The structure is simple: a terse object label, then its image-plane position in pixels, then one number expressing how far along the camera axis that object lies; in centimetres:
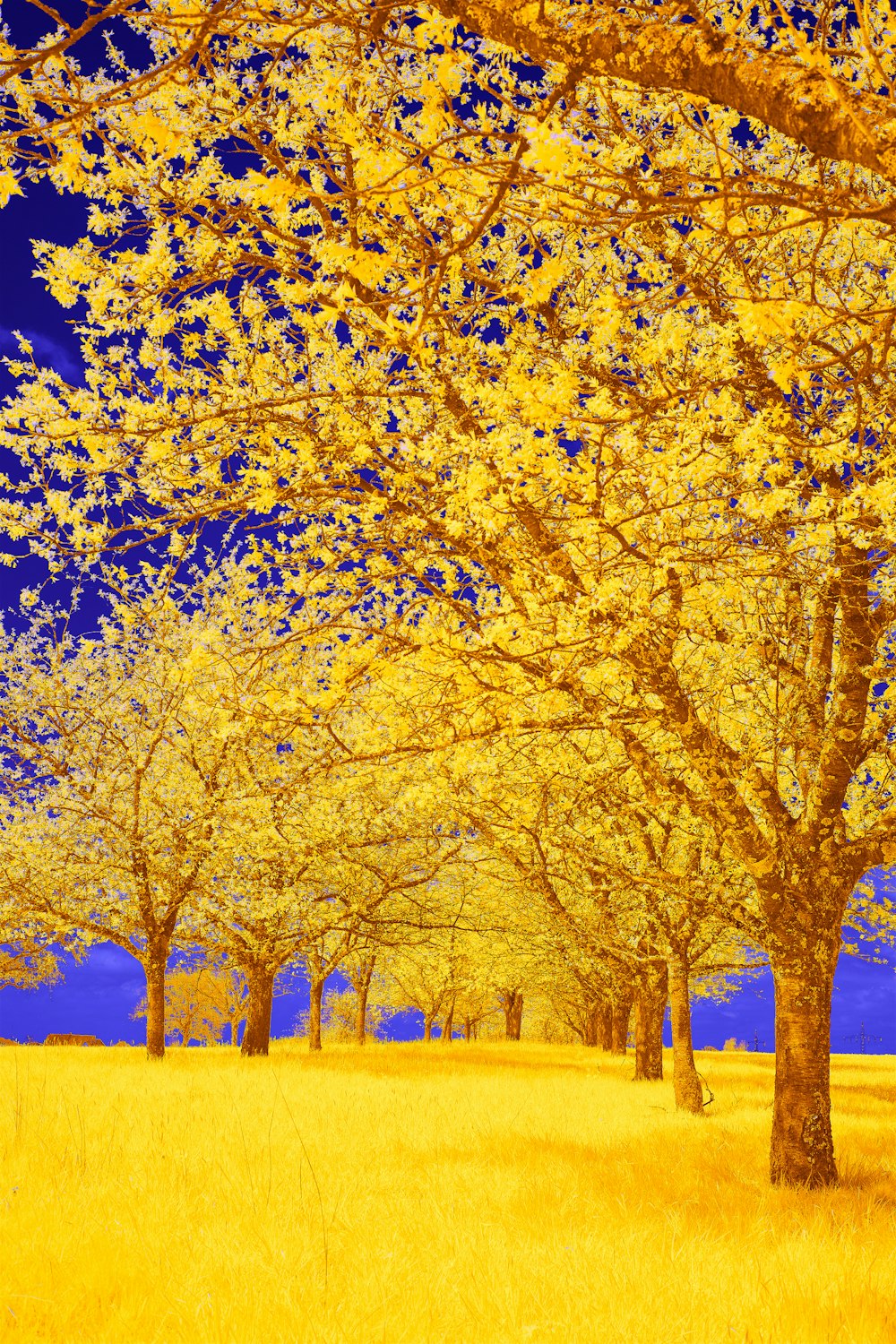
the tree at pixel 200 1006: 4466
